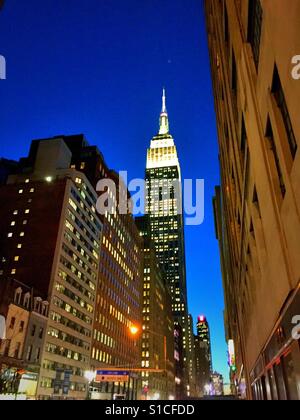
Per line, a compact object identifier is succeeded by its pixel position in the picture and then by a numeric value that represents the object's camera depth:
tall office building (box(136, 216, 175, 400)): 141.90
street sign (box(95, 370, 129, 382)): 49.50
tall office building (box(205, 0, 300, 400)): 8.47
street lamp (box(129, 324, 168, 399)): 45.57
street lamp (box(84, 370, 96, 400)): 61.48
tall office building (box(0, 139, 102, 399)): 70.81
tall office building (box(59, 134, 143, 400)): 95.19
